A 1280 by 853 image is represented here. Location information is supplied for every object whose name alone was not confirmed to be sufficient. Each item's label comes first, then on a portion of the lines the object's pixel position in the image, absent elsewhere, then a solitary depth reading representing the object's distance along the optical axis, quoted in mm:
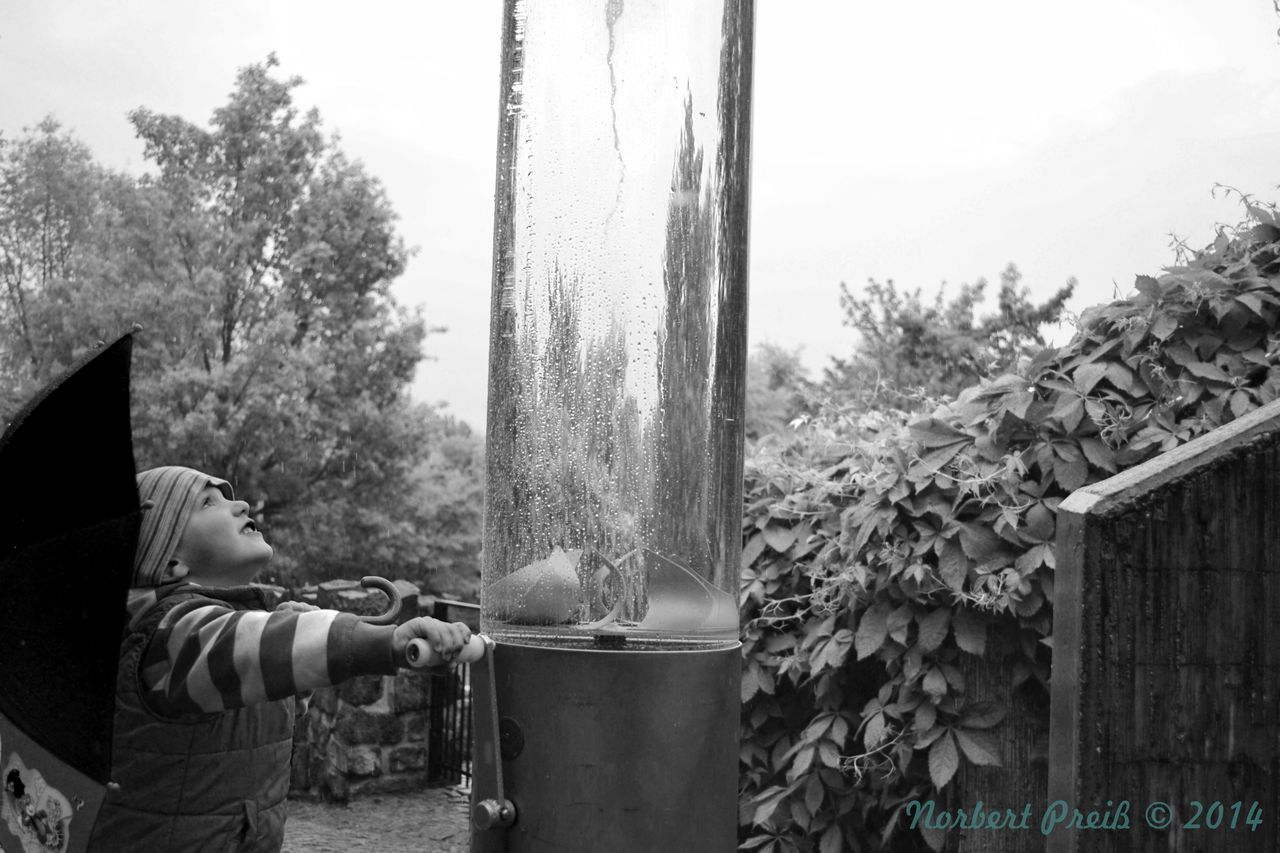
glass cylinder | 1940
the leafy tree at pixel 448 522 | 28578
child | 1906
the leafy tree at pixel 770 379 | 40438
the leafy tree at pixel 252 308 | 23422
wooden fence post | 2316
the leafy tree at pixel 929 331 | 23156
